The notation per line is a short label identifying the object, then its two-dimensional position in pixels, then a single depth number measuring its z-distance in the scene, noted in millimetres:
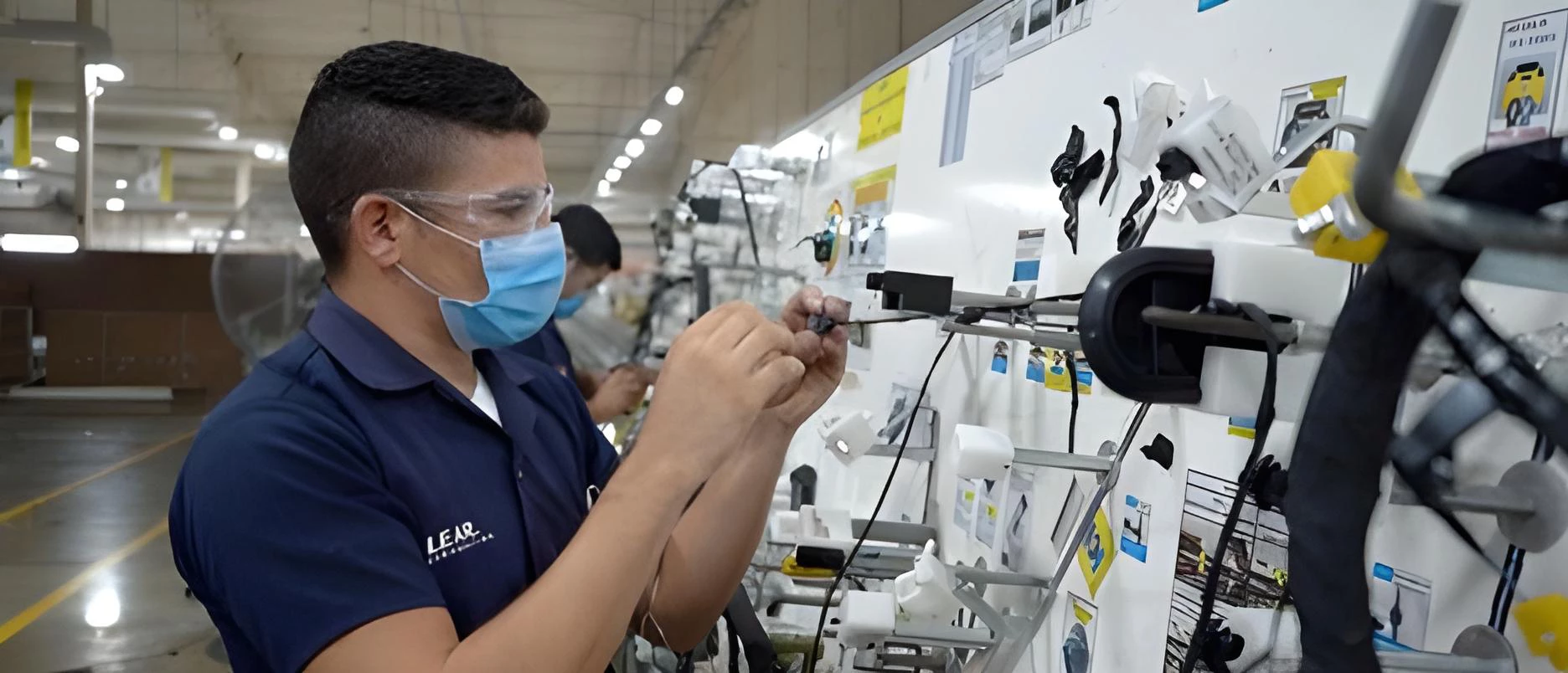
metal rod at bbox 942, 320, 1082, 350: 1068
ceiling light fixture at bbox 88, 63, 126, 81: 5821
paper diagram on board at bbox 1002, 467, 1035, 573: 1439
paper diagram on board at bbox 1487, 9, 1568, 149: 674
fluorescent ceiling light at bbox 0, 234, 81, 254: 6793
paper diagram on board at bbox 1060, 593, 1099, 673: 1255
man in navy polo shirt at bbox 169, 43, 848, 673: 753
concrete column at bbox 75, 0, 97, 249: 5582
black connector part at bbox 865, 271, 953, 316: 1091
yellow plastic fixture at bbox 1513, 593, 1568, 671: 636
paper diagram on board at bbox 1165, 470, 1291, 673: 919
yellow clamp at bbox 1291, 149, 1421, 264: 520
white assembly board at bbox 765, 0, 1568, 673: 741
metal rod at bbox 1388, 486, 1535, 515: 642
